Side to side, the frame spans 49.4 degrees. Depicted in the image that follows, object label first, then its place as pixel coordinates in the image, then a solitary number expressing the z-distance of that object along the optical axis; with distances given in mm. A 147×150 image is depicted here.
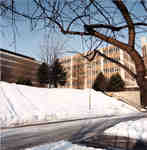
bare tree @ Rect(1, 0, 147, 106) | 2439
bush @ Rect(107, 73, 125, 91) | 47219
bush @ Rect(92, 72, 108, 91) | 51019
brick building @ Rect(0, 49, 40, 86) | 58800
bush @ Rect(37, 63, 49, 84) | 44781
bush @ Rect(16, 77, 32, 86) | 42856
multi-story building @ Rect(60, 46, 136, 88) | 60406
